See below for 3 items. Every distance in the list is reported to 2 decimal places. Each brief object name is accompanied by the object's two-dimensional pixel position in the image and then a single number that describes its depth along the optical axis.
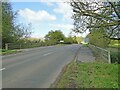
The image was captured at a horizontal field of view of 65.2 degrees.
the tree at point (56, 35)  40.38
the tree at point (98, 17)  8.57
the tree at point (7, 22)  15.09
